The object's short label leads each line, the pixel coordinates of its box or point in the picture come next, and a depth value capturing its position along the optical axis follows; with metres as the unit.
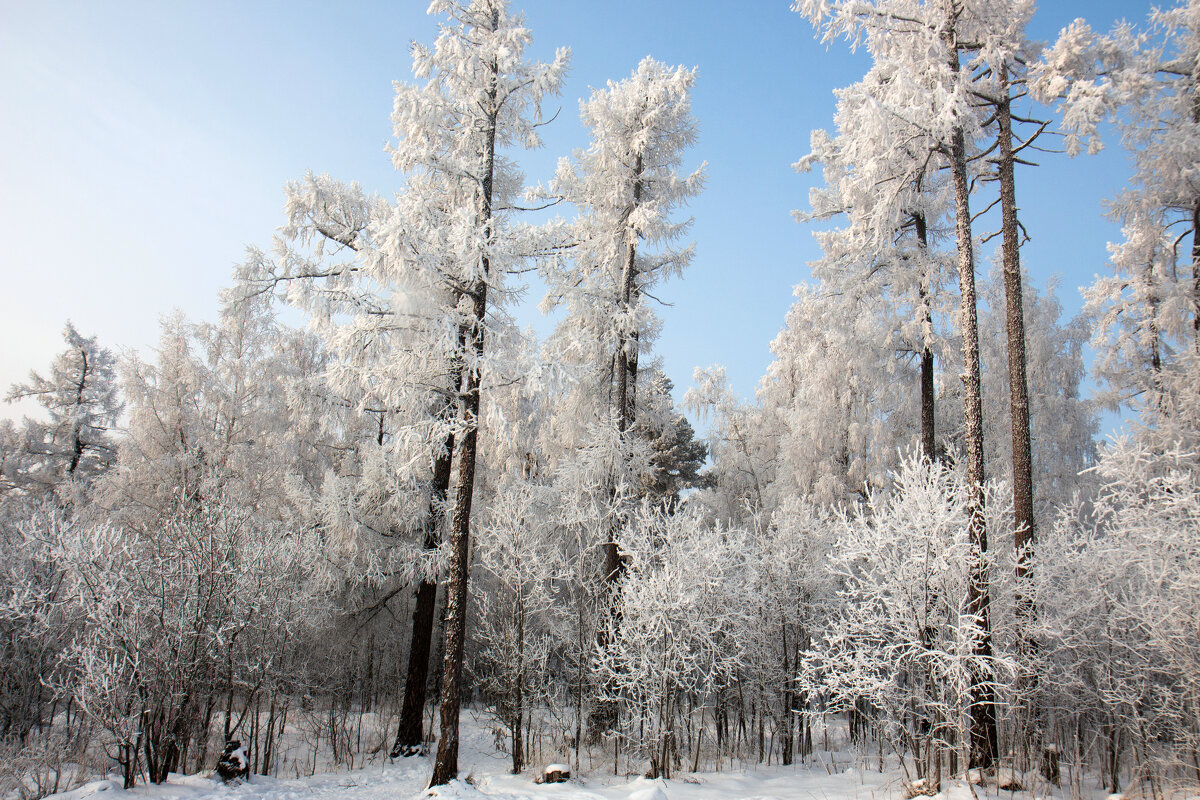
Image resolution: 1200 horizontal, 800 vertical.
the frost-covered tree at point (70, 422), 23.05
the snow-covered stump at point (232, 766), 9.37
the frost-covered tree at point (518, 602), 10.99
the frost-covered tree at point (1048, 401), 17.75
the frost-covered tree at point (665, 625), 10.09
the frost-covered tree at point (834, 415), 14.62
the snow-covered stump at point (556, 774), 9.47
